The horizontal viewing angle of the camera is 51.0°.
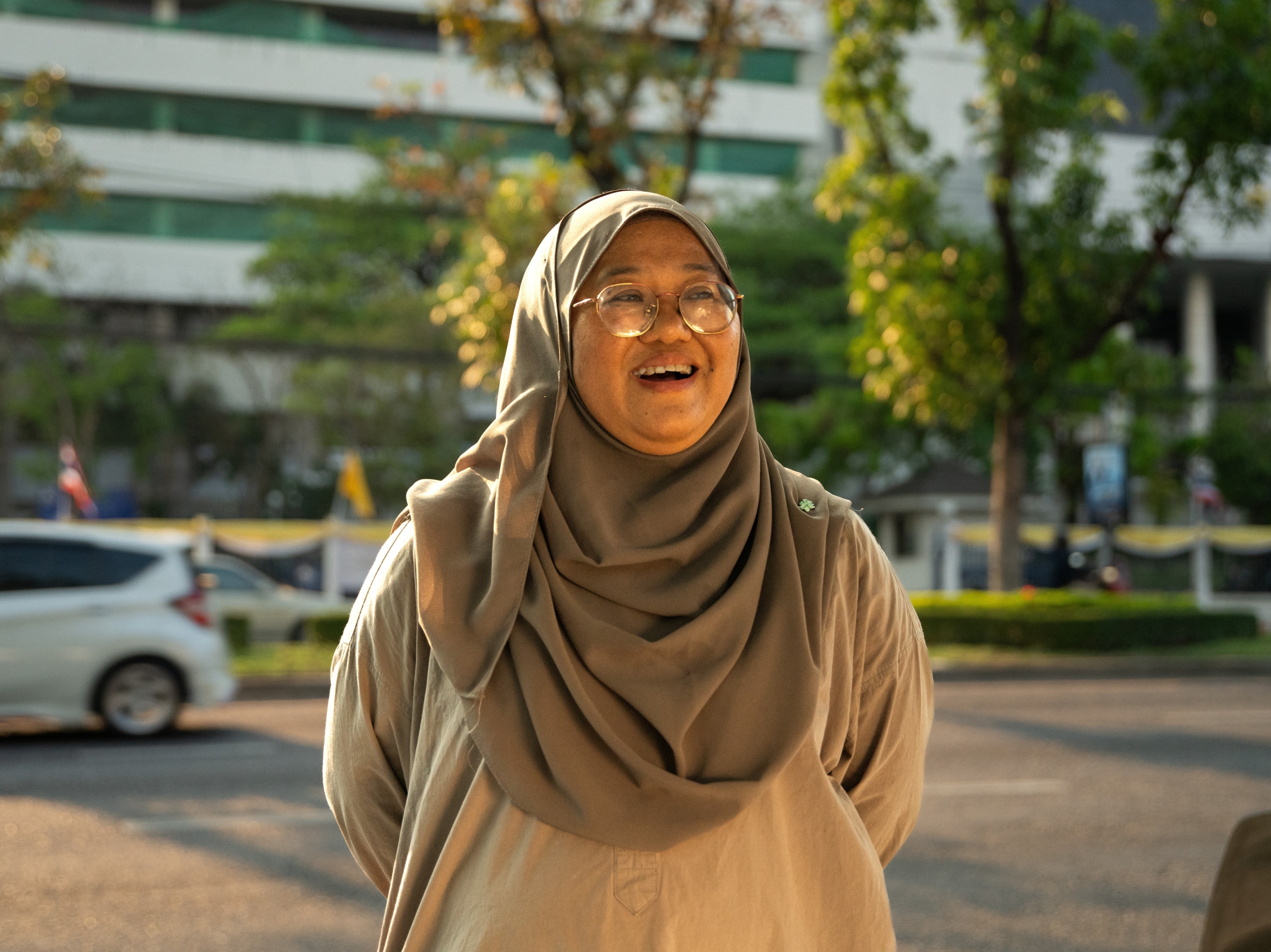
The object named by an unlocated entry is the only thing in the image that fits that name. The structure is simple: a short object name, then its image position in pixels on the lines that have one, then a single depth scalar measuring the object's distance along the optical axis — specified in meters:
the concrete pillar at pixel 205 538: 17.53
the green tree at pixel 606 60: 13.23
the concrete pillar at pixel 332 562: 18.25
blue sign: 19.22
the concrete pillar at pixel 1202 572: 21.19
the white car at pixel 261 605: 15.78
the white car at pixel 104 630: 8.88
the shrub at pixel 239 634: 14.45
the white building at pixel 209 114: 37.16
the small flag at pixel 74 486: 18.80
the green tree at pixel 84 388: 29.25
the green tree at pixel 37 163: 14.19
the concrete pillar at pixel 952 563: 20.95
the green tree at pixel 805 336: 28.48
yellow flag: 19.97
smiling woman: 1.49
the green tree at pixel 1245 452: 31.55
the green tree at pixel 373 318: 29.00
